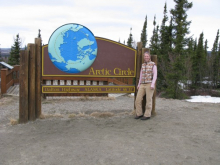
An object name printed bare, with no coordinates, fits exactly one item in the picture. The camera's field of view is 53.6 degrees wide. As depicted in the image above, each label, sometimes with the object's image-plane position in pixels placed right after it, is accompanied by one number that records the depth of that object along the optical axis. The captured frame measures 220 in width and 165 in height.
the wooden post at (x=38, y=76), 5.59
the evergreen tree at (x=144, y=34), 54.29
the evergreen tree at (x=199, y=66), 39.74
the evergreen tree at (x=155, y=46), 34.42
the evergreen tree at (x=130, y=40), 52.90
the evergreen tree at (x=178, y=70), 20.43
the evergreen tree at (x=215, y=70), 41.44
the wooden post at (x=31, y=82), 5.50
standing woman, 5.57
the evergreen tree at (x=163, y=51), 30.07
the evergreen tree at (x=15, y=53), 33.10
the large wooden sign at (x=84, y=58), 5.68
